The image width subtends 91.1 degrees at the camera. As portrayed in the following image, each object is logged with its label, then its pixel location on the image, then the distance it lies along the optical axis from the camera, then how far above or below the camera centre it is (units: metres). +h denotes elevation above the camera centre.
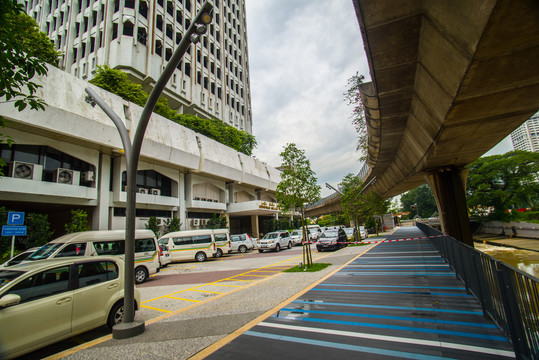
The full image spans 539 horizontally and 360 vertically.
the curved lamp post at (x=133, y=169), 4.85 +1.46
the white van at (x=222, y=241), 22.45 -0.93
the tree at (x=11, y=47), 4.35 +3.32
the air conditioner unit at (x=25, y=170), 16.84 +4.78
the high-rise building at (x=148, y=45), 35.56 +28.54
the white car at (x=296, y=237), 28.59 -1.38
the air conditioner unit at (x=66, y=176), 19.20 +4.74
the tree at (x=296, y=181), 13.40 +2.17
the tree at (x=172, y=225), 26.78 +0.90
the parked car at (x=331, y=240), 20.27 -1.41
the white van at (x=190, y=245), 19.38 -0.91
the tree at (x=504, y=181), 36.88 +4.10
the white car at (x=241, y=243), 25.39 -1.36
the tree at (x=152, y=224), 24.70 +1.01
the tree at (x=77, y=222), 18.68 +1.27
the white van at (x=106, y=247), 10.31 -0.35
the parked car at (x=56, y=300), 4.15 -1.06
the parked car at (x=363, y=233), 33.37 -1.62
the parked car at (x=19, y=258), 11.00 -0.57
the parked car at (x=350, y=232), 30.01 -1.29
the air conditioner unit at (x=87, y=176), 20.91 +4.99
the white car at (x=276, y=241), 23.56 -1.38
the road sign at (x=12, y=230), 12.24 +0.70
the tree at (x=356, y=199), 28.44 +2.31
